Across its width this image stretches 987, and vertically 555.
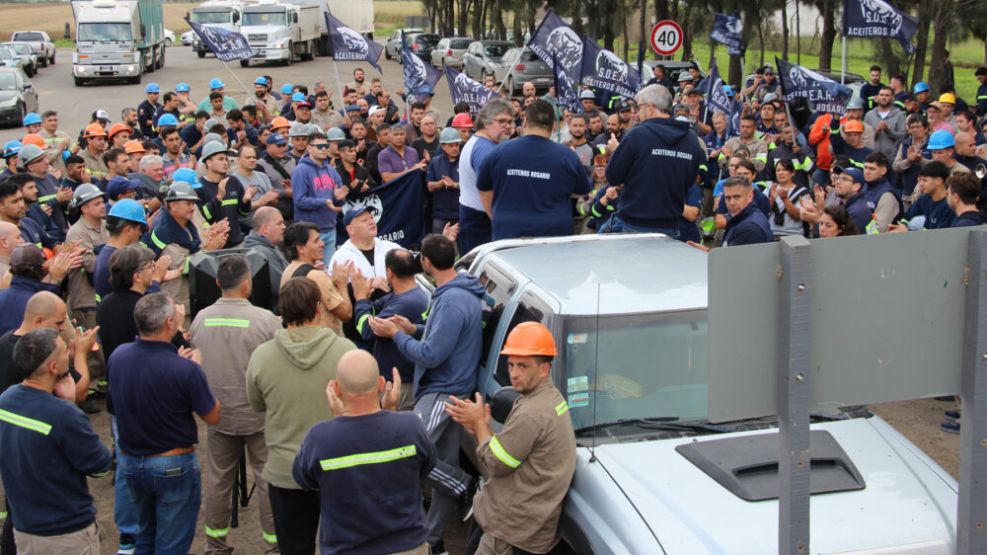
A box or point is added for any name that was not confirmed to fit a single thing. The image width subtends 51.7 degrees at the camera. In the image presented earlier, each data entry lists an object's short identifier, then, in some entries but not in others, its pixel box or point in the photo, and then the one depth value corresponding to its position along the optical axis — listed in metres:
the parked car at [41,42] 50.72
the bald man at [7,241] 7.40
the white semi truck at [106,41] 39.41
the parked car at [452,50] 44.72
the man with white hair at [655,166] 7.71
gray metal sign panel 3.07
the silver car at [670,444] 4.21
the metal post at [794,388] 3.07
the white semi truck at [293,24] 46.69
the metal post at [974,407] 3.19
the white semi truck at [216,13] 50.16
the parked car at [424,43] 50.91
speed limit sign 18.94
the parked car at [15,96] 28.03
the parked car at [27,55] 44.72
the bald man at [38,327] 5.62
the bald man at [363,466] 4.37
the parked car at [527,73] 36.16
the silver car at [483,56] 39.24
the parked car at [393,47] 53.81
